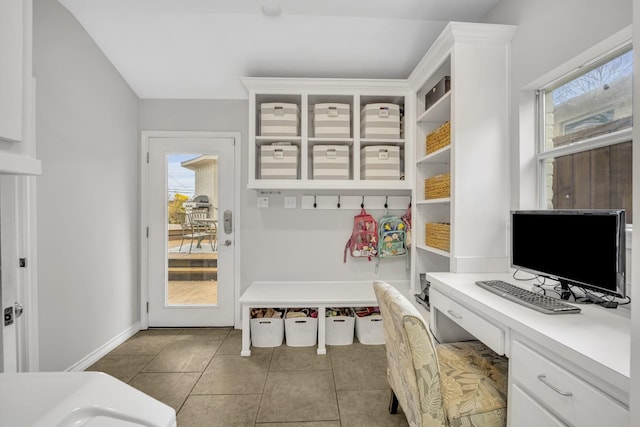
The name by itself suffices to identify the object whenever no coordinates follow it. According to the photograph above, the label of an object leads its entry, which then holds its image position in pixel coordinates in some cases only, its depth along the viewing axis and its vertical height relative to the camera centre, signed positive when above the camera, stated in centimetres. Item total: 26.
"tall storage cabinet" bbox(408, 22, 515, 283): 190 +39
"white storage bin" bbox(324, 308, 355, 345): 266 -102
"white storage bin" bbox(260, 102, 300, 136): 258 +81
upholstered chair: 121 -73
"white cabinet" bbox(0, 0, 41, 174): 54 +23
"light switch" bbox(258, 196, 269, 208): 298 +12
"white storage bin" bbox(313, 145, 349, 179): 262 +45
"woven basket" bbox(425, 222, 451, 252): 209 -16
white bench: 251 -72
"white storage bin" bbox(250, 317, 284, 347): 261 -102
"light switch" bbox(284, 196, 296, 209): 297 +12
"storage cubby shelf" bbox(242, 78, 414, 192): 258 +68
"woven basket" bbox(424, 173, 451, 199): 210 +20
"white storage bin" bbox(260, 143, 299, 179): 260 +45
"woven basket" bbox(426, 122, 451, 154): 209 +56
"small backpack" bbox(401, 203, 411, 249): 281 -10
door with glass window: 303 -18
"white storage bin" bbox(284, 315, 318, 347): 262 -102
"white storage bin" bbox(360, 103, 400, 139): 260 +80
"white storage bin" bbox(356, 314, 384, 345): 267 -103
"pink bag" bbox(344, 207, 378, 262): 292 -22
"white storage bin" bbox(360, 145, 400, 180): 261 +45
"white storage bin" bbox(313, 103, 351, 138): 261 +80
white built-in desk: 83 -47
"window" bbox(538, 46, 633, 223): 135 +39
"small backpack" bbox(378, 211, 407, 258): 288 -23
